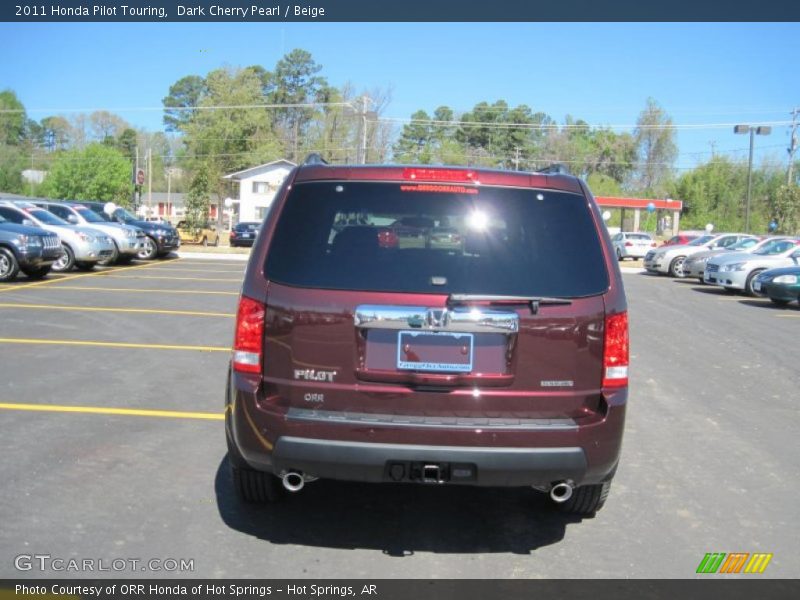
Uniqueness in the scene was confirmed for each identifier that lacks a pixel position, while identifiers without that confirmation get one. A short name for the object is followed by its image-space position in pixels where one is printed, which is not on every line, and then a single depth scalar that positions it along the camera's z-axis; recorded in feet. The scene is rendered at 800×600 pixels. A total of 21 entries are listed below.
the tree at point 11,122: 357.92
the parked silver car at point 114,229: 73.15
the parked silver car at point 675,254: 89.61
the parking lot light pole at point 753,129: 146.41
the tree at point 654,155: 276.82
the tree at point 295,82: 304.50
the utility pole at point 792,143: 208.13
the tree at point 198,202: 131.85
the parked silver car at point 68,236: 64.54
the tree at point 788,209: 185.16
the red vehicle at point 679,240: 107.04
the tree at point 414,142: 200.44
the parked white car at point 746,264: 66.03
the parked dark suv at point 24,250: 54.80
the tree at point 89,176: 281.95
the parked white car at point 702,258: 80.18
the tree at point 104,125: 372.58
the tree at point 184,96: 360.28
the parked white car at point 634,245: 124.36
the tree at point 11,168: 289.94
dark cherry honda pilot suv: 12.47
